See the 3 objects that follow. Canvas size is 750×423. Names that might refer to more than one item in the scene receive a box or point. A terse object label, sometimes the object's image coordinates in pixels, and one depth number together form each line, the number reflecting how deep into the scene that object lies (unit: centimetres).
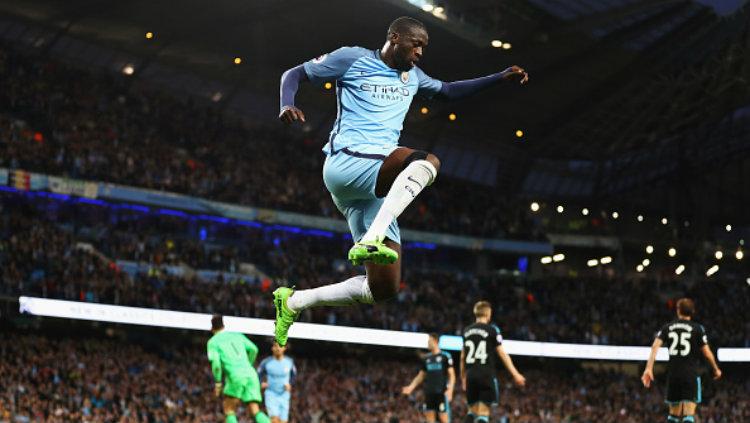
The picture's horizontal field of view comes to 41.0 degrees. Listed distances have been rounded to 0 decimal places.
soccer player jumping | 715
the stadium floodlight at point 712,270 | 6368
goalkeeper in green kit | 1217
